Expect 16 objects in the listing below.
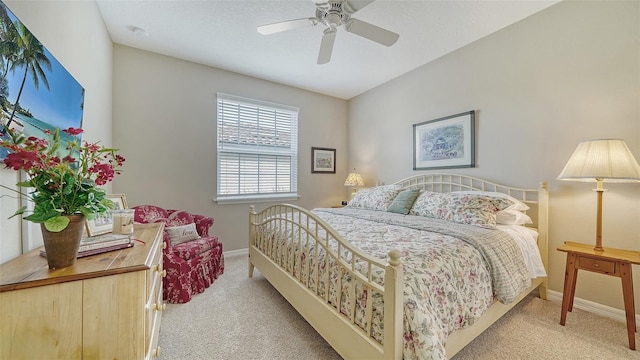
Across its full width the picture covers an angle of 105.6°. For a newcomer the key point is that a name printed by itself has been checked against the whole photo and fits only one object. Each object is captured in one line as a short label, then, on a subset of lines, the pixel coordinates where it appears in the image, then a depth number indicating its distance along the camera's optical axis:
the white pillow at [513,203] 2.27
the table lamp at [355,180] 4.26
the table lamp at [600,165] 1.76
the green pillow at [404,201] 2.81
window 3.68
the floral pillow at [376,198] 3.10
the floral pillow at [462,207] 2.16
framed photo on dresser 1.19
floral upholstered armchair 2.31
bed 1.12
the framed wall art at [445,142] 2.98
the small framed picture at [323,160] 4.49
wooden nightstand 1.71
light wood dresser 0.79
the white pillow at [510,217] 2.25
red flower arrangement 0.82
